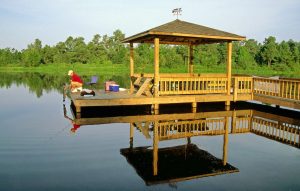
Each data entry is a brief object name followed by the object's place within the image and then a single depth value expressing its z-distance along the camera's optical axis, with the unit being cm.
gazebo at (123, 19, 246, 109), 1175
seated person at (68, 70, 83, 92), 1338
